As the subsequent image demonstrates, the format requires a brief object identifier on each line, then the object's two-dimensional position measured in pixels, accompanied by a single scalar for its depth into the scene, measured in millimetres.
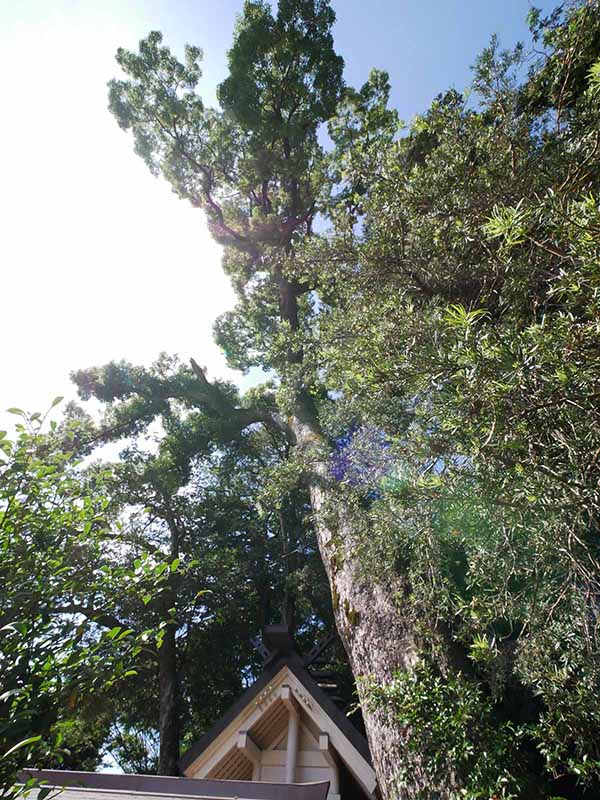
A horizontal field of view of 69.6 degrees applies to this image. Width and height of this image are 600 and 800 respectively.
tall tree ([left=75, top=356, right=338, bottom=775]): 8812
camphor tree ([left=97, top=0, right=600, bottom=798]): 2188
